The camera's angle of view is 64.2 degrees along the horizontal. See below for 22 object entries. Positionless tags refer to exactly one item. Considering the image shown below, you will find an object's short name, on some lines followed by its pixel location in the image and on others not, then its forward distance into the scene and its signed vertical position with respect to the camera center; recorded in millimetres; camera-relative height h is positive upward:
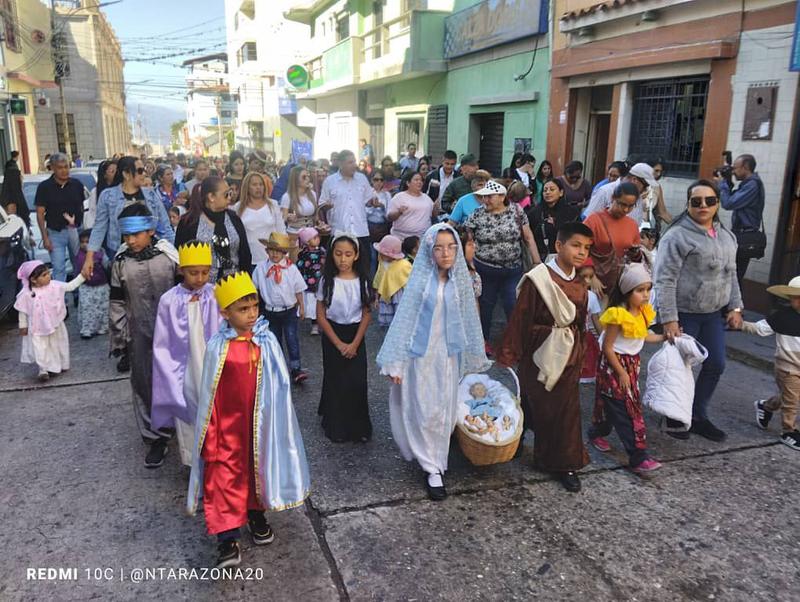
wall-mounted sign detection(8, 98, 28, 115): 23319 +1349
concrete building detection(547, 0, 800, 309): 7438 +849
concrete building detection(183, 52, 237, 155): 69500 +5174
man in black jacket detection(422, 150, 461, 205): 9945 -415
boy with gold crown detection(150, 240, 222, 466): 3854 -1100
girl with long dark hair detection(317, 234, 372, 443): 4496 -1307
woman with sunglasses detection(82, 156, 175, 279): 5602 -475
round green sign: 27609 +3080
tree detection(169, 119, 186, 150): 105362 +2475
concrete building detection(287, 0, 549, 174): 12398 +1948
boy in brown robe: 3895 -1164
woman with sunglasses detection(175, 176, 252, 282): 5223 -648
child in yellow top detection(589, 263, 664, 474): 4160 -1337
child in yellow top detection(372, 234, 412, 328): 6293 -1172
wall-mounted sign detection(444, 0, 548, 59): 11727 +2546
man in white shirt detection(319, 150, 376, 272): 7801 -584
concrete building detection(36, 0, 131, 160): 34344 +2807
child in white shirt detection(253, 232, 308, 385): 5367 -1117
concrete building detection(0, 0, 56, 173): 23906 +3022
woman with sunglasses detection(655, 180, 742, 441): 4527 -872
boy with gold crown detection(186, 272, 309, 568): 3090 -1350
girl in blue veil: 3842 -1150
